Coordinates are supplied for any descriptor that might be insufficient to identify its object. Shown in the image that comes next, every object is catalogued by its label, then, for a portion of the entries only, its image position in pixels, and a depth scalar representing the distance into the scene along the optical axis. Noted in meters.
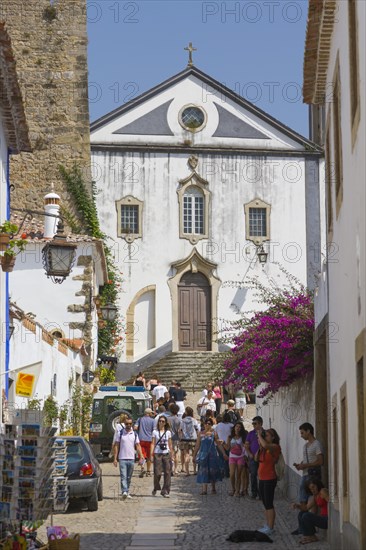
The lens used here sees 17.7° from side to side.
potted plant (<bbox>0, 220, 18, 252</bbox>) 13.79
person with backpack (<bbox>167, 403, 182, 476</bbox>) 23.44
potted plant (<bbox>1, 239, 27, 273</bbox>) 13.75
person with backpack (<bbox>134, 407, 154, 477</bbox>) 22.44
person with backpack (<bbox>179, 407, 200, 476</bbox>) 23.05
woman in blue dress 19.69
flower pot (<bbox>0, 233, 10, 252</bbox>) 13.96
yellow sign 16.77
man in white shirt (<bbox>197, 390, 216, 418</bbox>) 27.81
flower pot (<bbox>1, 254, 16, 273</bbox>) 14.39
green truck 24.78
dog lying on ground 13.82
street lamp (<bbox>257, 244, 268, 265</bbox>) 40.16
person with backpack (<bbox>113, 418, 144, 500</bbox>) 18.91
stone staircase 36.91
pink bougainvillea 16.94
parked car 16.92
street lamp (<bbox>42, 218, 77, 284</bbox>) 16.08
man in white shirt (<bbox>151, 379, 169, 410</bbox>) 30.20
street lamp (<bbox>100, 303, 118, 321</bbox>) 30.05
